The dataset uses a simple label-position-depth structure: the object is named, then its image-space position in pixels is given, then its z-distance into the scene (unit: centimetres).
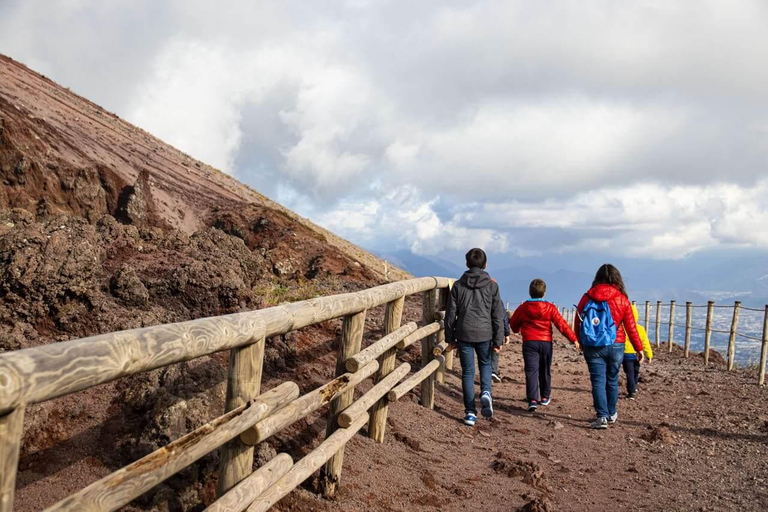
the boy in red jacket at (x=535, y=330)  795
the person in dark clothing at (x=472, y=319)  714
